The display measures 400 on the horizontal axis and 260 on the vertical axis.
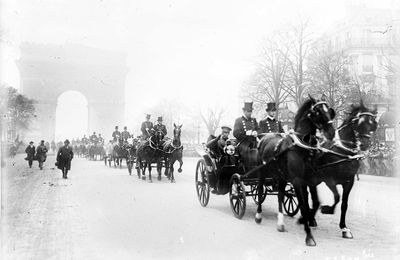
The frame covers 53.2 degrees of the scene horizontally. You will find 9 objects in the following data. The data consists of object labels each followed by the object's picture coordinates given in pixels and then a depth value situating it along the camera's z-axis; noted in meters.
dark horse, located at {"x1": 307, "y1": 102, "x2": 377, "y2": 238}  6.70
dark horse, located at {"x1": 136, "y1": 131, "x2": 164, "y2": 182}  15.99
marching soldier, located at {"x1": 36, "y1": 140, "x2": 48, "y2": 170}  21.42
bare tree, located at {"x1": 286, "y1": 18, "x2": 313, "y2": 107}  16.69
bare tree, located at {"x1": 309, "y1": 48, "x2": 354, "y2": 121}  19.95
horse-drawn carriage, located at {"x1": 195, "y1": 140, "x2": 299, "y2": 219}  8.24
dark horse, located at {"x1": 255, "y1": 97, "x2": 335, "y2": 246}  6.21
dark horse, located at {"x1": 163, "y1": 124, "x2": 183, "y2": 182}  15.48
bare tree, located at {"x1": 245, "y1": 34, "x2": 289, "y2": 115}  17.47
